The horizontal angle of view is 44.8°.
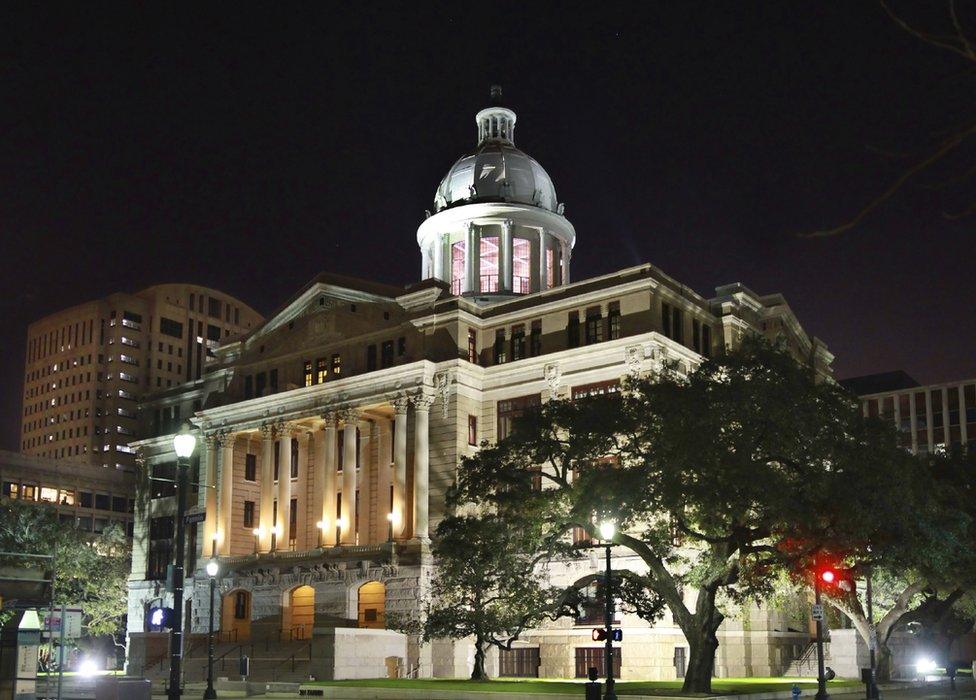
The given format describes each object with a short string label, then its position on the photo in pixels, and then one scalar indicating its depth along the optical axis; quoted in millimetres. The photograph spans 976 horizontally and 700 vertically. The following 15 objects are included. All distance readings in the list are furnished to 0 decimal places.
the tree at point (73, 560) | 81375
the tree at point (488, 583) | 50219
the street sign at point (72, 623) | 30569
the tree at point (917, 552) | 44719
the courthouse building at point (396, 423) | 70062
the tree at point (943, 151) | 7492
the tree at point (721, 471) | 43250
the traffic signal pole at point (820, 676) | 40094
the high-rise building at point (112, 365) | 188375
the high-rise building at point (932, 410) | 129375
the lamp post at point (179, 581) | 29297
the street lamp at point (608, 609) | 37562
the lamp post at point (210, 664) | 45812
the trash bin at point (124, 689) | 29438
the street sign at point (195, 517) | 31812
